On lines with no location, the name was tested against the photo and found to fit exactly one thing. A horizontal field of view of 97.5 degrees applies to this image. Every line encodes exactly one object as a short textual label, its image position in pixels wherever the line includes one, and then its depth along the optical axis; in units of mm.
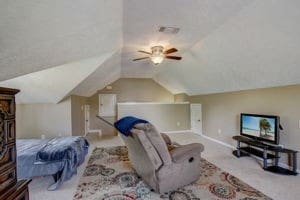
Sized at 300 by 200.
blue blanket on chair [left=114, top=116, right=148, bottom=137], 1967
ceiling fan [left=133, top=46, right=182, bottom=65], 2883
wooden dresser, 854
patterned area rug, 1900
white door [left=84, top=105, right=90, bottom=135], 5395
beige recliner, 1842
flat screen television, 2654
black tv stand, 2415
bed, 2087
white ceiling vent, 2293
